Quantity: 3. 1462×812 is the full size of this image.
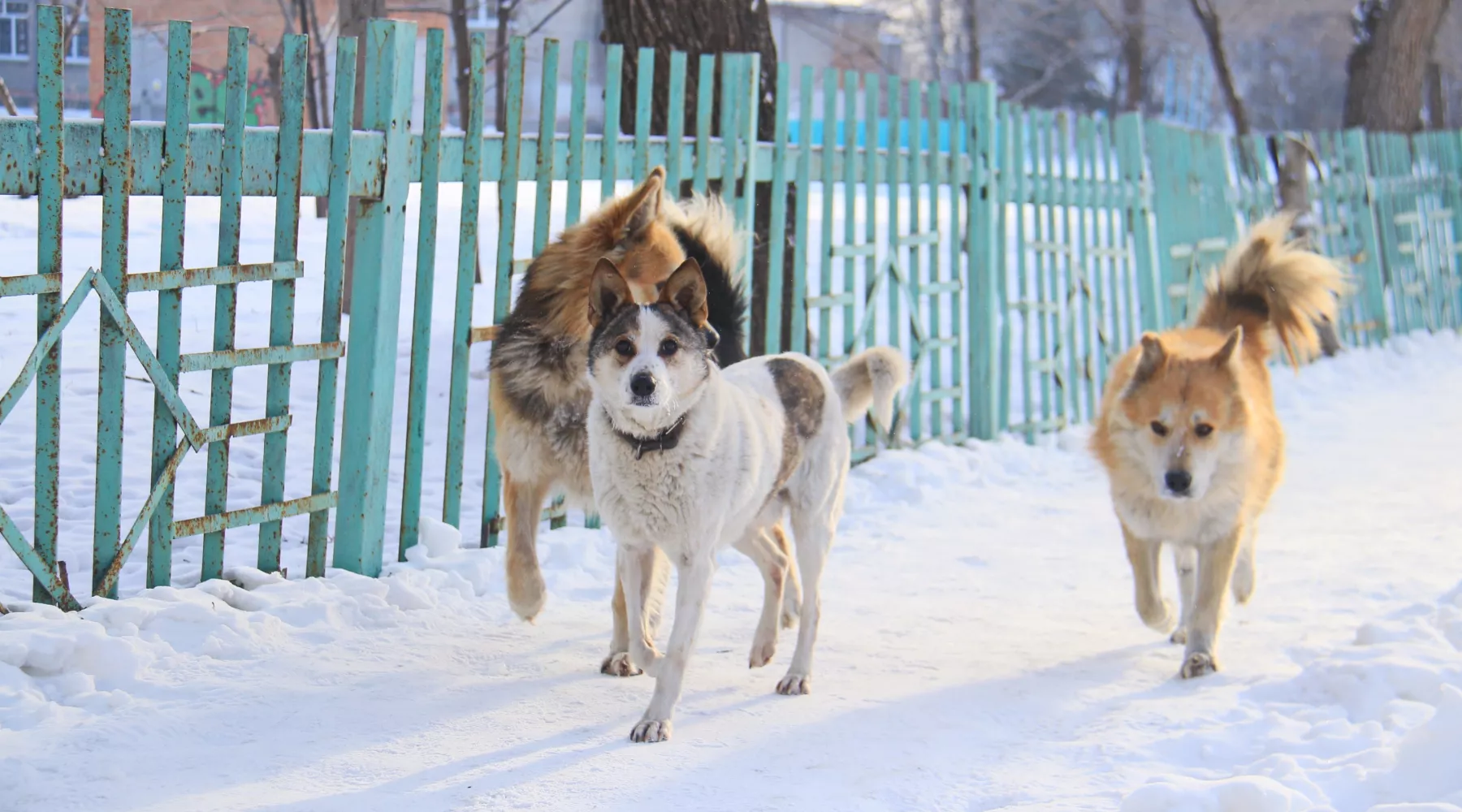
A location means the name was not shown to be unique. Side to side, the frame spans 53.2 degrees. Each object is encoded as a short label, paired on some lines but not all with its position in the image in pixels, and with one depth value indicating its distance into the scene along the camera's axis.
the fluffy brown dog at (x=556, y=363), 5.38
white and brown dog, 4.35
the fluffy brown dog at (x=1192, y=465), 5.50
